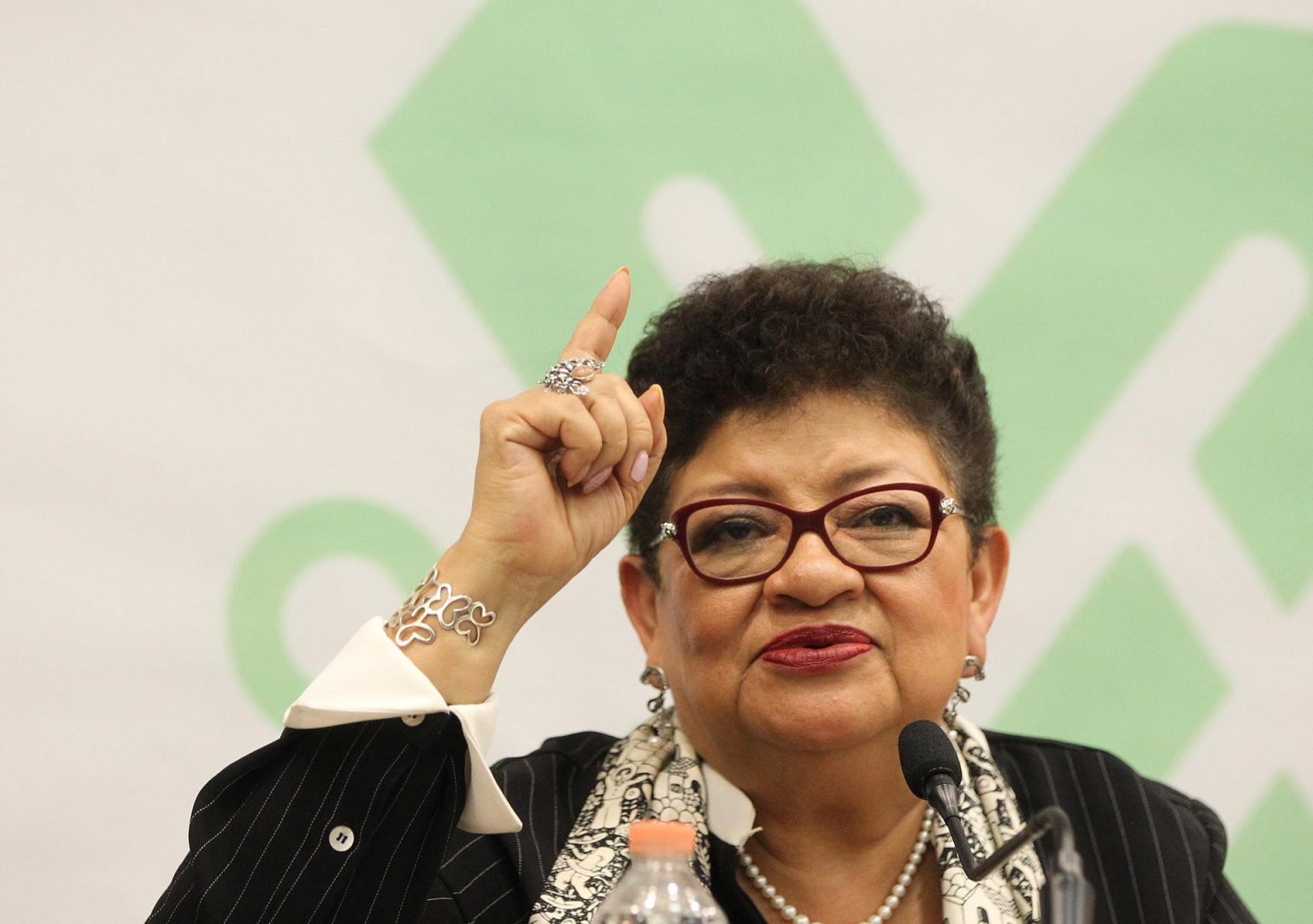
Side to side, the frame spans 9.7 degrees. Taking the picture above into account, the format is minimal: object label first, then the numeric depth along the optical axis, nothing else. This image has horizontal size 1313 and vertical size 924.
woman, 3.41
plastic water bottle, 3.30
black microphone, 3.22
